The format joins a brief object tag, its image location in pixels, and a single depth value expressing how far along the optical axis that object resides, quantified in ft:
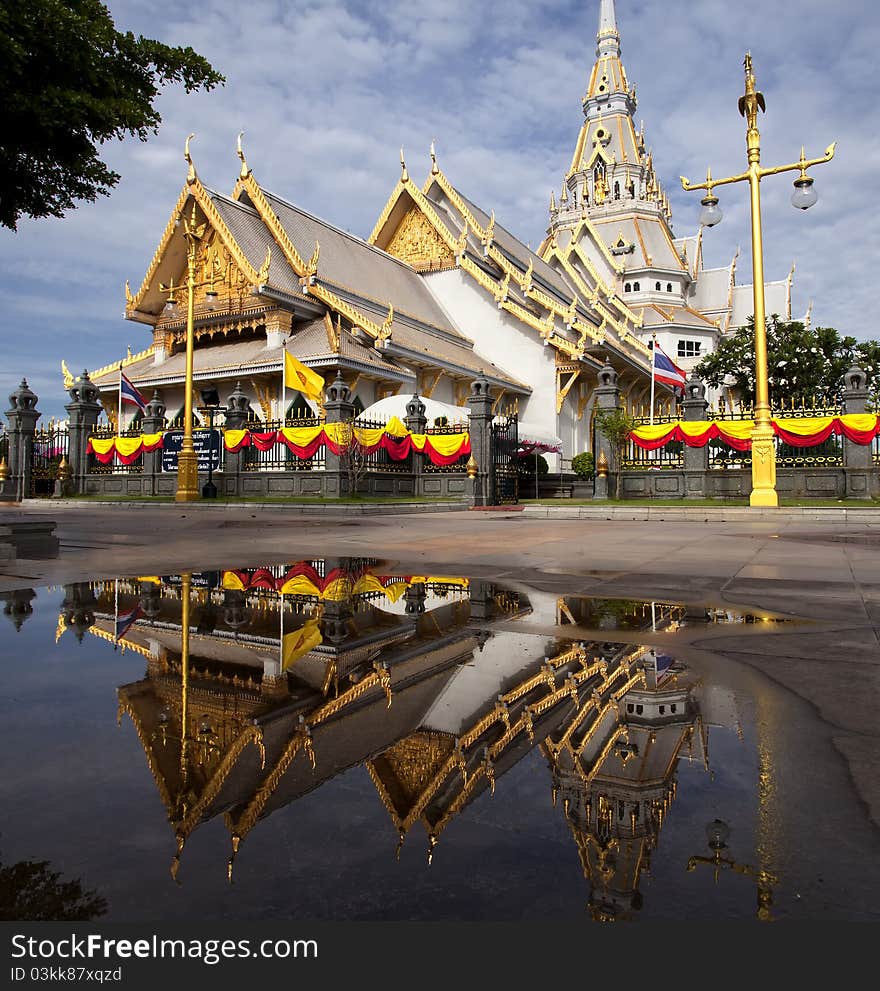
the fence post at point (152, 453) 79.51
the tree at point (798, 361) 110.73
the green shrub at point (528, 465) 88.33
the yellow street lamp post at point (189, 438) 69.10
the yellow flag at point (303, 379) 67.41
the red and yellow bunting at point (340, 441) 68.23
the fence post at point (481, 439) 71.31
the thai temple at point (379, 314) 85.46
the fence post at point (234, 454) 75.20
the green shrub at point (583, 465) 84.79
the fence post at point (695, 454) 66.28
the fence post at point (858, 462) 61.46
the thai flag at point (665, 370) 75.20
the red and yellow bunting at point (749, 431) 61.72
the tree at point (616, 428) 69.05
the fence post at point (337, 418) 67.87
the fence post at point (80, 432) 84.69
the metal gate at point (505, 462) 73.41
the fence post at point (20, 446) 85.25
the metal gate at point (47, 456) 87.51
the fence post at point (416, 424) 75.15
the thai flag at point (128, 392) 78.91
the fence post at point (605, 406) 69.82
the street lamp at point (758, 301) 54.03
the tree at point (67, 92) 21.93
